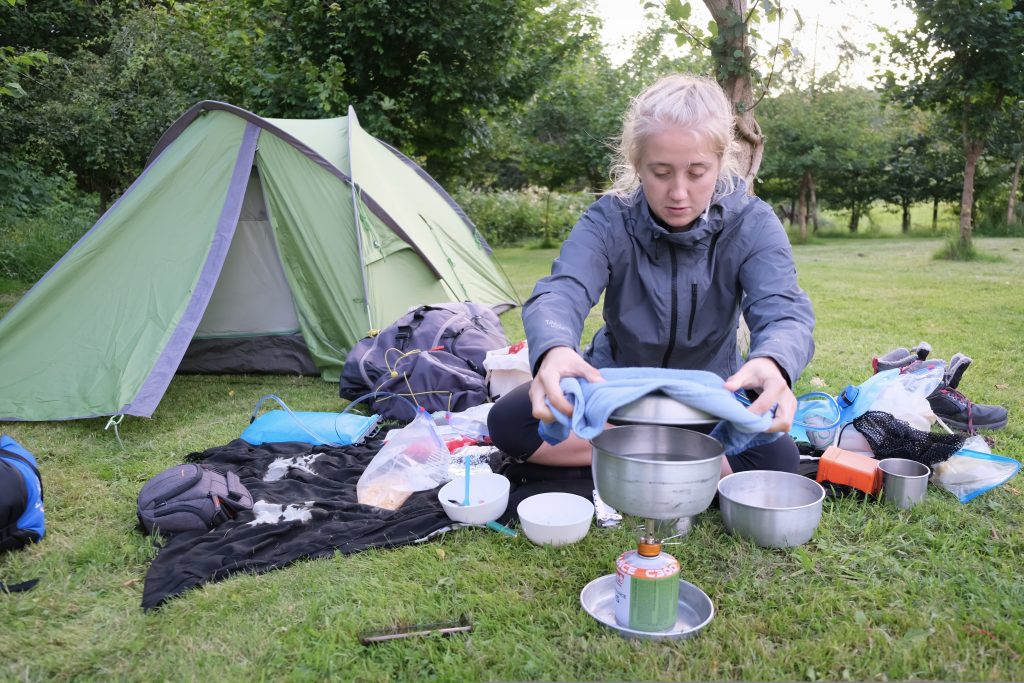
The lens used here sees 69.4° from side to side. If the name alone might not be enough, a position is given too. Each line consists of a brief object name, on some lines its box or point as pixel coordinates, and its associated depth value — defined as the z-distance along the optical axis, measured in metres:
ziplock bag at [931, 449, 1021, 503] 2.57
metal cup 2.51
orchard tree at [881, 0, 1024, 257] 8.45
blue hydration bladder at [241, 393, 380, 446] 3.52
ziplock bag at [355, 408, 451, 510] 2.84
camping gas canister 1.73
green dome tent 3.83
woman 1.77
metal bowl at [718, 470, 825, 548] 2.24
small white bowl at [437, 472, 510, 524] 2.47
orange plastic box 2.58
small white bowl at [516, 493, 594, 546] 2.33
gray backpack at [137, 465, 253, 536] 2.52
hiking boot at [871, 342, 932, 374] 3.62
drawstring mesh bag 2.67
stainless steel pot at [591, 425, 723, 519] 1.43
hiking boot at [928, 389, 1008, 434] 3.28
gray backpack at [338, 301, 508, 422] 3.93
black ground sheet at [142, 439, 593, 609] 2.30
